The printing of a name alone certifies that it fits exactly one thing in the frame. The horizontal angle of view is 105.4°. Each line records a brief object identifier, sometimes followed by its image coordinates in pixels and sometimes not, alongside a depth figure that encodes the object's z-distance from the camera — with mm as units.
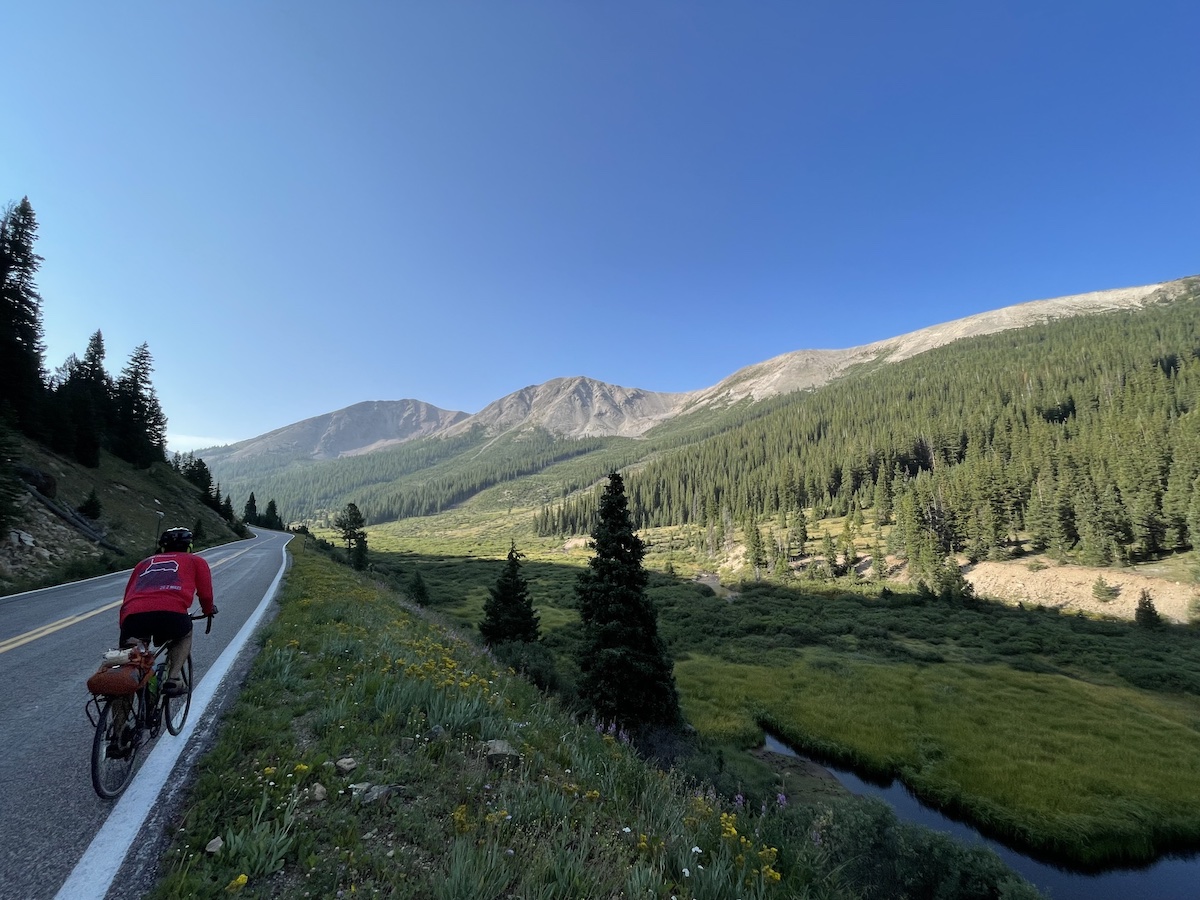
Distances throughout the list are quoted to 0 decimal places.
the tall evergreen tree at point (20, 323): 33656
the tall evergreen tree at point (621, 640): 17219
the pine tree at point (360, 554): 44669
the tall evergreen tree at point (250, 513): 105781
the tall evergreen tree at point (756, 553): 74225
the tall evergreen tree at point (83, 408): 36531
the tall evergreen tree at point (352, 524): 52625
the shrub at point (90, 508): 28234
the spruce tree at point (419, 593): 34850
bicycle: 4062
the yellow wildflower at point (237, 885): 2892
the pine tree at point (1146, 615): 41906
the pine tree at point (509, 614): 25953
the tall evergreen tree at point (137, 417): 51438
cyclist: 5141
